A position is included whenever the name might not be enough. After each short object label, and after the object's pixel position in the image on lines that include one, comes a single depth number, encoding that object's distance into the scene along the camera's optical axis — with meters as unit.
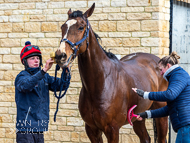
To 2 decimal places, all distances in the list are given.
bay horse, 7.55
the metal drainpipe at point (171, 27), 13.08
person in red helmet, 7.69
